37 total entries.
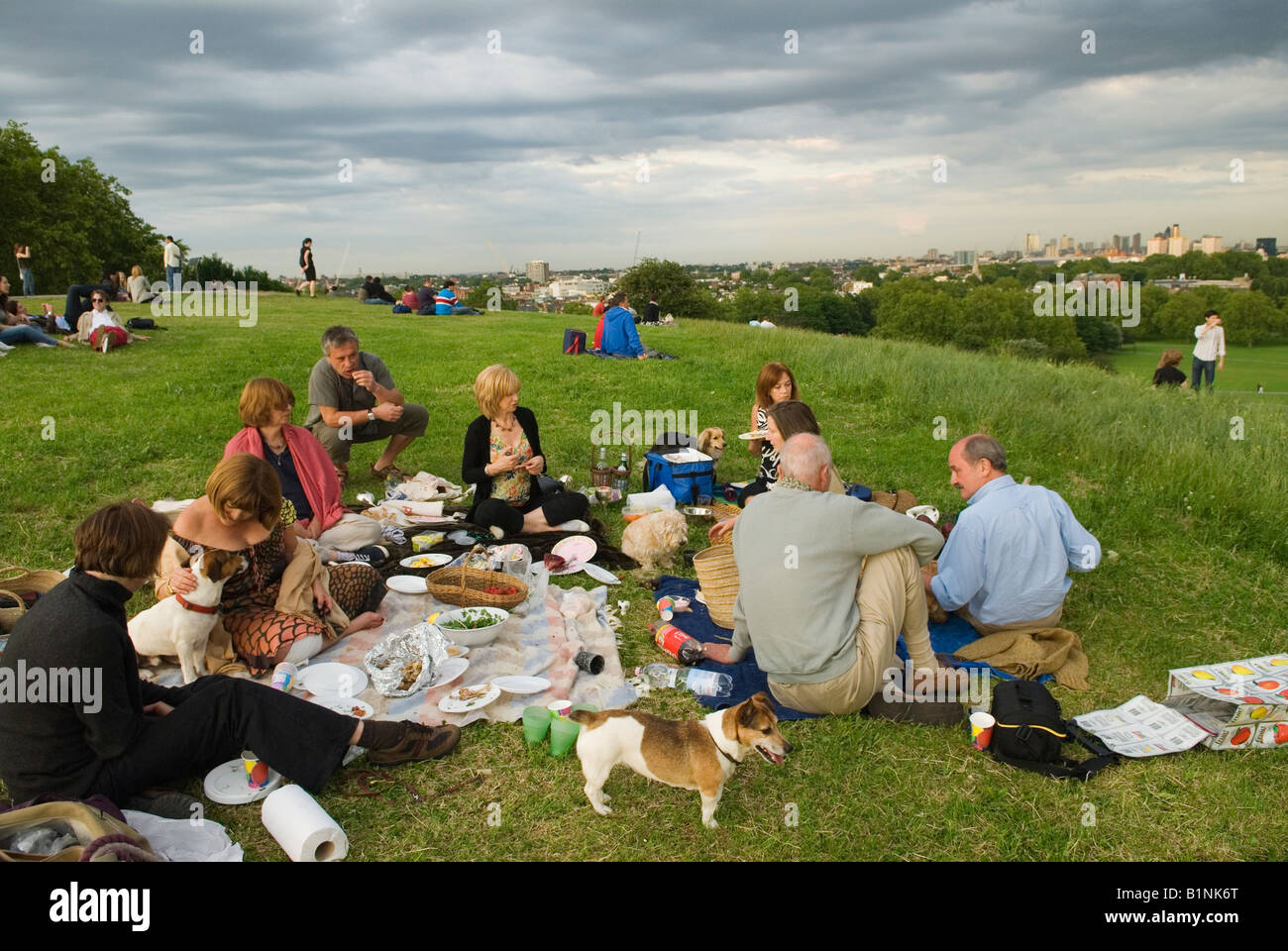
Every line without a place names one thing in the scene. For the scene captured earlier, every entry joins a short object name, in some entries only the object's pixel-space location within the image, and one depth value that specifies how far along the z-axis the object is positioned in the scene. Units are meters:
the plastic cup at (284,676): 4.59
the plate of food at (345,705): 4.39
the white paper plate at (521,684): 4.68
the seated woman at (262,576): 4.44
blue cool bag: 8.10
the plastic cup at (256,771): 3.76
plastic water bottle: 4.77
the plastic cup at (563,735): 4.16
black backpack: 4.08
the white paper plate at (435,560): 6.37
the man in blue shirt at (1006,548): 5.00
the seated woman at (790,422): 5.60
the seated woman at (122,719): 3.17
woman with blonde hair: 6.88
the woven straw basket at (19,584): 5.00
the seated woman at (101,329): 14.65
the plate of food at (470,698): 4.46
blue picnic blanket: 4.80
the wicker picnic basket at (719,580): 5.59
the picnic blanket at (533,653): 4.58
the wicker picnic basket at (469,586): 5.61
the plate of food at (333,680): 4.61
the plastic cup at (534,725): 4.27
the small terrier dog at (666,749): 3.56
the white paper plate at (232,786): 3.70
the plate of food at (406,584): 5.86
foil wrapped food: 4.65
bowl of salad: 5.09
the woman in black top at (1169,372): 16.03
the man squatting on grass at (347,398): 8.00
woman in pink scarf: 5.97
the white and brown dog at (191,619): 4.29
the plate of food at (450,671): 4.75
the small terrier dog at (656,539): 6.65
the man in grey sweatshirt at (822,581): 4.08
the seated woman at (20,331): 14.25
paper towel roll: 3.36
